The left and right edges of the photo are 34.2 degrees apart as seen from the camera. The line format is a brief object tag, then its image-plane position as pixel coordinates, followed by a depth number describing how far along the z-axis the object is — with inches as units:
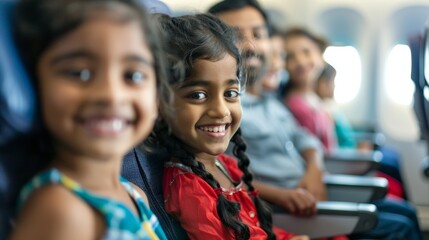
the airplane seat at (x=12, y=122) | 40.8
